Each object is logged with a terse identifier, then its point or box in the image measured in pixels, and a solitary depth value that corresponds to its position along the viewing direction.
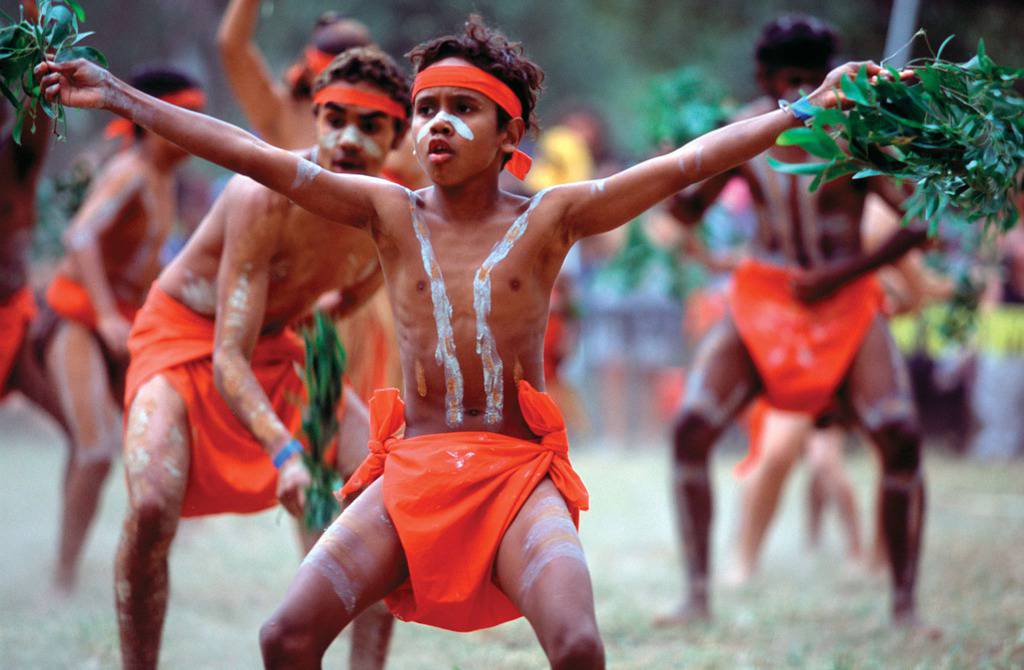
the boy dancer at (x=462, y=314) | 6.31
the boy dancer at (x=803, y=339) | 10.46
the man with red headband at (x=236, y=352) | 7.62
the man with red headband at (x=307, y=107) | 11.68
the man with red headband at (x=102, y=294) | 11.73
